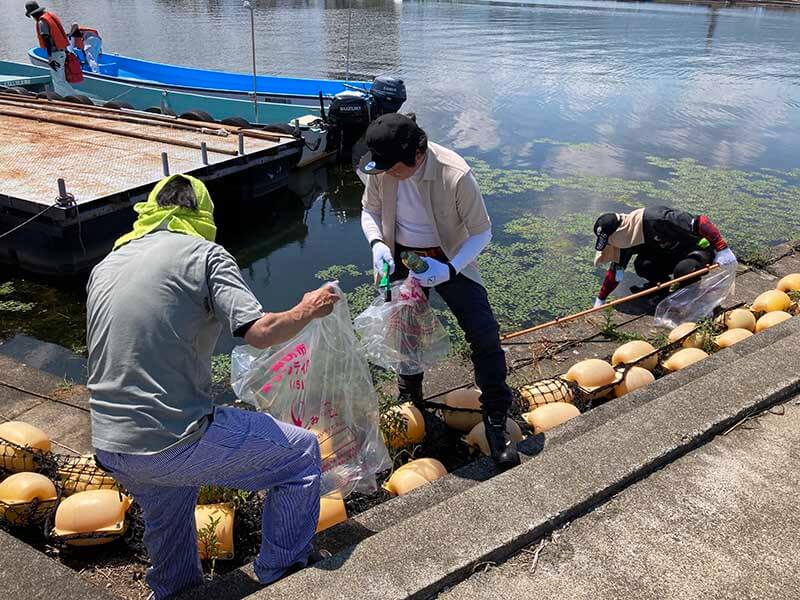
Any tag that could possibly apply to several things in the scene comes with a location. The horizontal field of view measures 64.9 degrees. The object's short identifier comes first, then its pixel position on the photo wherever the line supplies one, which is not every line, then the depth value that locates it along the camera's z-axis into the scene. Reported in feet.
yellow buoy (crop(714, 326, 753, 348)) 14.68
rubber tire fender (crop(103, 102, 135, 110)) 38.41
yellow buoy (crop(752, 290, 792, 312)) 16.99
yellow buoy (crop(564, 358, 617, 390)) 13.08
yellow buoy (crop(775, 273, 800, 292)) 18.62
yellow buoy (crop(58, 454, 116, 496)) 10.03
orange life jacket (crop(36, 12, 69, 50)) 40.29
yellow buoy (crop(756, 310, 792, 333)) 15.43
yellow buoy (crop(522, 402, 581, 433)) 11.62
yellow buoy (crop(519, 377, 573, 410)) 12.70
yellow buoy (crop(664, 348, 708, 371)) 13.82
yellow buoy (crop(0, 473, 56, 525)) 9.31
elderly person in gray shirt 6.23
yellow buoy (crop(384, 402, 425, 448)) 11.42
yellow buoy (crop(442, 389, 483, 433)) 12.13
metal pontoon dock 21.43
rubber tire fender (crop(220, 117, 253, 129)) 33.47
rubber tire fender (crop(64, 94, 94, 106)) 37.43
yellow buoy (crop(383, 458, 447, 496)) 10.11
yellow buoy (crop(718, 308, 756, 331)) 16.07
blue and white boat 40.81
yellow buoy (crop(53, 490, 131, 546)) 8.95
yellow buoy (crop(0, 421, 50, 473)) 10.31
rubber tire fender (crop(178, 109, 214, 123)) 34.62
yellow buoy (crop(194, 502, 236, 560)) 8.74
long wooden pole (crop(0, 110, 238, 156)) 28.14
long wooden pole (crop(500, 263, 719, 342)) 17.19
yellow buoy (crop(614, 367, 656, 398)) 13.01
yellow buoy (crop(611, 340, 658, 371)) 14.07
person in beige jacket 9.63
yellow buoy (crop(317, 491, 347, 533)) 8.90
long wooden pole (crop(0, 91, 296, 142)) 31.42
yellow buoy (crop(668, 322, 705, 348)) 15.23
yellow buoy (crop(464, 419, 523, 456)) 11.09
